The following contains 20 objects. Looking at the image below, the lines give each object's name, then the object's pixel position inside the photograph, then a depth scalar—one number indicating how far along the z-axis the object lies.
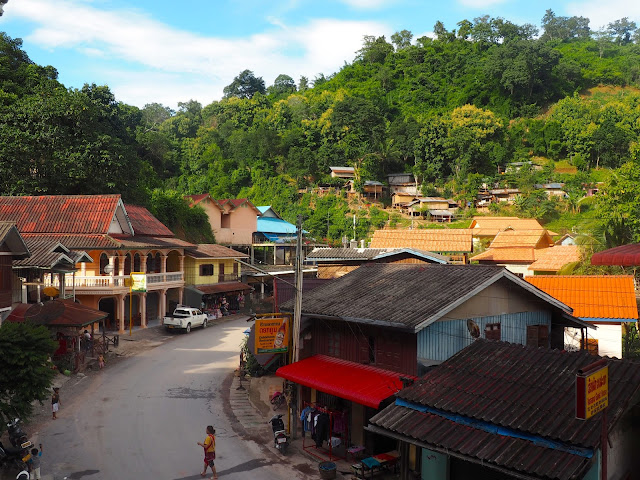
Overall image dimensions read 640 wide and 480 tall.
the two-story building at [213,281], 40.88
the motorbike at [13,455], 12.75
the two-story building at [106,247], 31.67
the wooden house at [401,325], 13.91
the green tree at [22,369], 13.46
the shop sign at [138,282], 30.89
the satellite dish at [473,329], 14.54
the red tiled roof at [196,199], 52.68
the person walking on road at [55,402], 17.48
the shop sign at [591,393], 8.14
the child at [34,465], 12.41
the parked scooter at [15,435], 13.23
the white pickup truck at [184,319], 33.59
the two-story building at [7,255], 19.33
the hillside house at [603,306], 21.80
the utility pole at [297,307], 15.88
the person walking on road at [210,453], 13.27
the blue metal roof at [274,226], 61.27
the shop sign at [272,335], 15.96
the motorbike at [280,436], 15.01
